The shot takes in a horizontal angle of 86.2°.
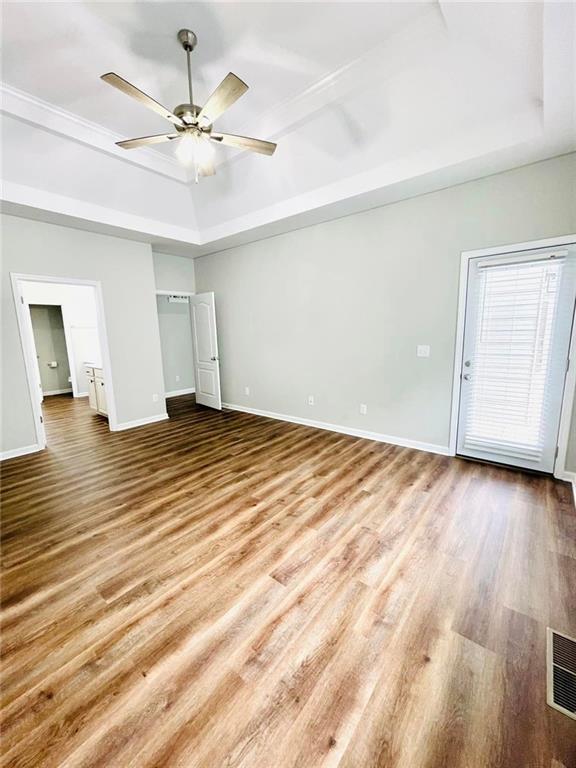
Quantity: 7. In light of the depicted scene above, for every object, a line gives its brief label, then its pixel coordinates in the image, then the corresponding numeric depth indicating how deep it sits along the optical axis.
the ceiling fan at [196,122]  1.90
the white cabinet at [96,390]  5.27
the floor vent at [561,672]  1.23
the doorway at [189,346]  5.68
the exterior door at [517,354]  2.79
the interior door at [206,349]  5.61
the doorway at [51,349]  7.16
